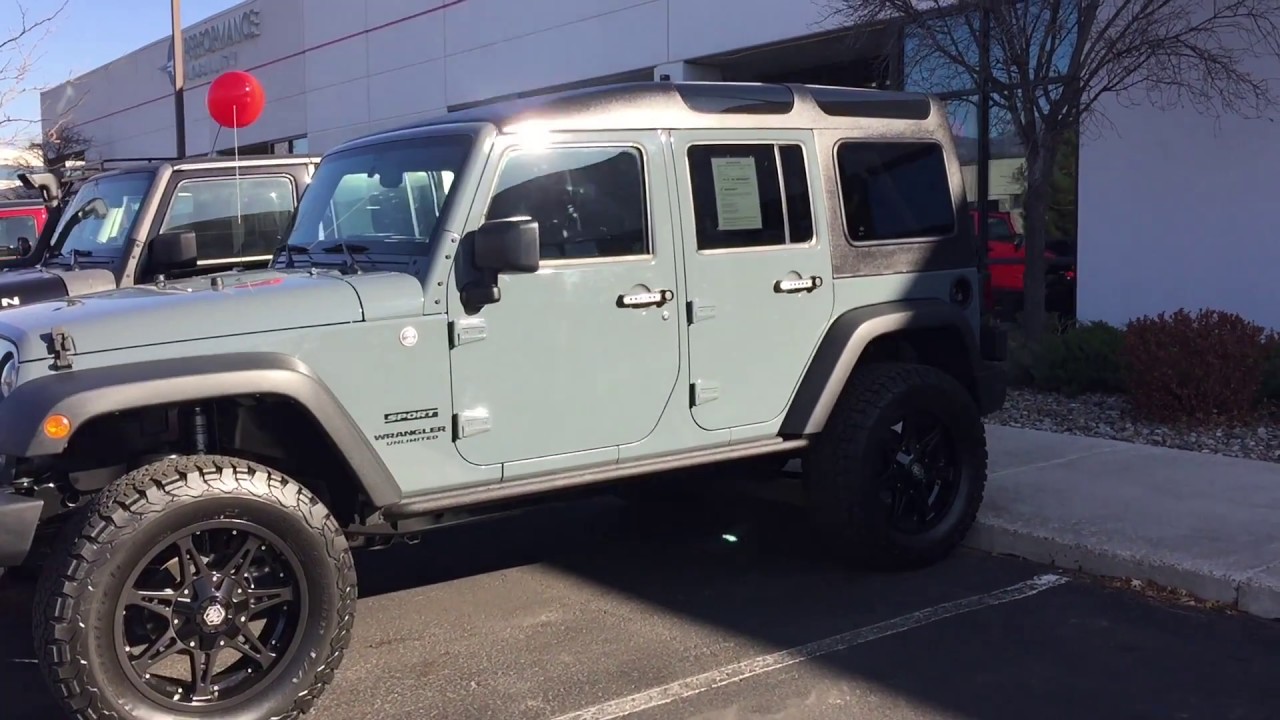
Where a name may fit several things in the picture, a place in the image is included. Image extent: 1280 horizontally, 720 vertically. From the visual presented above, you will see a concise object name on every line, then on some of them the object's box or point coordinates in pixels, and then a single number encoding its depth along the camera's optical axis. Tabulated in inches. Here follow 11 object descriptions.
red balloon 340.5
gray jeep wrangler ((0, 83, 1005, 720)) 151.9
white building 416.8
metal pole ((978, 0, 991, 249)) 388.8
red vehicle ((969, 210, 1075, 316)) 486.0
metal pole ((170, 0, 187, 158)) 786.2
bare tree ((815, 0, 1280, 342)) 382.6
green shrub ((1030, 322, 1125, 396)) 370.6
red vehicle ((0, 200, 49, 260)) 453.1
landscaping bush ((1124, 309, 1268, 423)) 325.7
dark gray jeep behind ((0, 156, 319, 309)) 277.6
